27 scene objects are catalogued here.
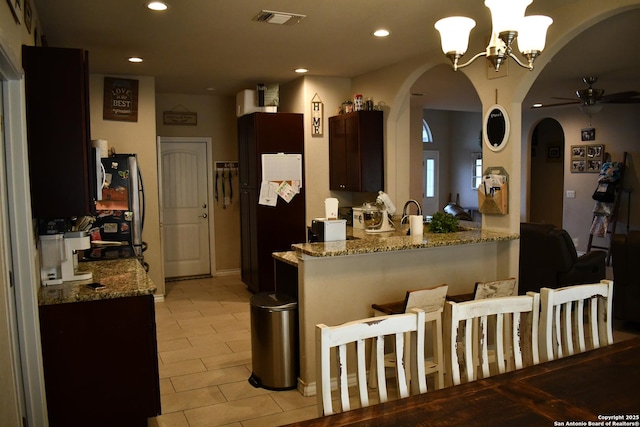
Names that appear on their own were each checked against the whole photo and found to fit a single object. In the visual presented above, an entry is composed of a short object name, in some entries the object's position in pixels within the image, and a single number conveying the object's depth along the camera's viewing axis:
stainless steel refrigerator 5.28
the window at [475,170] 11.25
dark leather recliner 5.00
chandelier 2.42
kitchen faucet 4.45
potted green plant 4.19
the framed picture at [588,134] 8.65
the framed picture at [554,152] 10.81
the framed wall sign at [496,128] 3.94
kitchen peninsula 3.46
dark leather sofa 4.65
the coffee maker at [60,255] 2.97
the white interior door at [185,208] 7.12
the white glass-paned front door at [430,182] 11.08
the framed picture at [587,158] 8.57
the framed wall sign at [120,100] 5.59
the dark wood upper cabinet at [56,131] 2.67
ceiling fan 5.98
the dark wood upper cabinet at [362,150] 5.44
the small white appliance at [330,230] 3.79
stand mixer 4.66
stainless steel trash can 3.54
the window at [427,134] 11.02
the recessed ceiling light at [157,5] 3.27
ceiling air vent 3.51
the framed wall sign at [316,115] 5.99
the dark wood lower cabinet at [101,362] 2.66
